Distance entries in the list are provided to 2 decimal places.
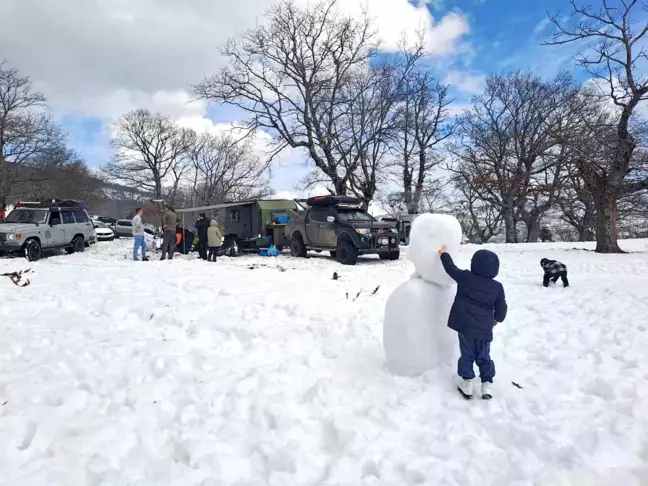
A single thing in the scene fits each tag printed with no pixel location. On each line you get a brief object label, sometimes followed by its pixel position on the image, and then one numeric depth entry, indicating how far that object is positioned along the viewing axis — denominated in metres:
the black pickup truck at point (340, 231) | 13.44
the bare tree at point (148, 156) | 46.94
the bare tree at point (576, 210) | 23.02
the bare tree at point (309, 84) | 24.73
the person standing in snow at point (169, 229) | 14.05
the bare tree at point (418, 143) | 30.31
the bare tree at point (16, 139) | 27.50
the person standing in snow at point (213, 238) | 14.15
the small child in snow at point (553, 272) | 8.38
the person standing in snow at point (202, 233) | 14.80
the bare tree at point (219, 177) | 49.69
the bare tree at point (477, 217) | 40.98
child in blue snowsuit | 3.86
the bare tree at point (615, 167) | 14.46
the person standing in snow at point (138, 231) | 14.26
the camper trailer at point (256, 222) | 17.98
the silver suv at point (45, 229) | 13.76
